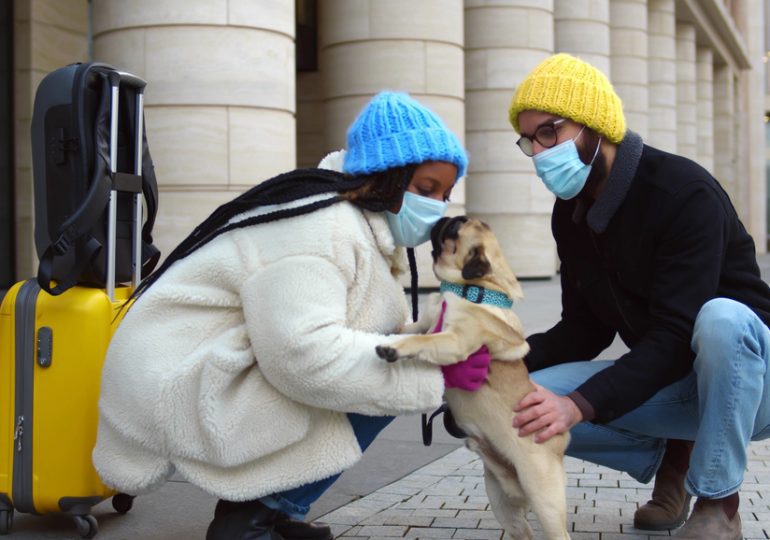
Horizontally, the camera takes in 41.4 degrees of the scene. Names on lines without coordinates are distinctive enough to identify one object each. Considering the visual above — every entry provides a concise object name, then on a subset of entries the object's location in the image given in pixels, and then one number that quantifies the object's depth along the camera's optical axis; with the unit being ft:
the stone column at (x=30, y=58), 43.45
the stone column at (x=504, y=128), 60.85
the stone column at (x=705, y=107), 120.57
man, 11.21
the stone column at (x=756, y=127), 160.45
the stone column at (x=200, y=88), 35.86
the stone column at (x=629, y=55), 85.76
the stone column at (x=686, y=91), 110.73
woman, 10.06
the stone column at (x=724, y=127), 139.03
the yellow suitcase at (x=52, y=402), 12.38
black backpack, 12.35
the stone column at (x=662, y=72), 97.50
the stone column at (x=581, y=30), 73.10
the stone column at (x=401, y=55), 49.39
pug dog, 10.32
